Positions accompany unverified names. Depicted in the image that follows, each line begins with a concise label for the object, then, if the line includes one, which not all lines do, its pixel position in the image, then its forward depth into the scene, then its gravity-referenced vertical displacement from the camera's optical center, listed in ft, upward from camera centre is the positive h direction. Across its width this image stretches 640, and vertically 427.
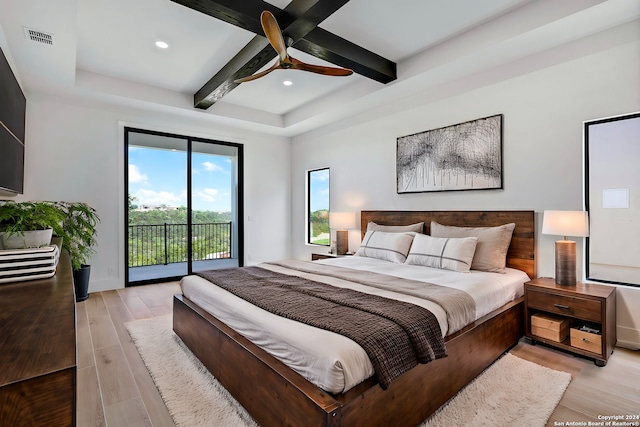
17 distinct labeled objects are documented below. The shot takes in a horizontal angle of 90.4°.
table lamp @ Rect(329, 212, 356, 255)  16.30 -0.54
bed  4.71 -3.02
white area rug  6.08 -3.90
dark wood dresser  1.86 -0.96
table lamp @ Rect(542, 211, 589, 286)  8.76 -0.48
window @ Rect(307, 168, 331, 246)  19.36 +0.49
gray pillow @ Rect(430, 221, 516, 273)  10.38 -1.09
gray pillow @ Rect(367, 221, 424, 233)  13.25 -0.56
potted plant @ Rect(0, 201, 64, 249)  4.91 -0.21
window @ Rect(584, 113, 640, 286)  8.89 +0.49
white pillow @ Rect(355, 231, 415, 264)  12.35 -1.27
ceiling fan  7.36 +4.26
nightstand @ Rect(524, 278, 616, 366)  8.11 -2.82
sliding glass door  17.66 +0.61
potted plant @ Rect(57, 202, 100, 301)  13.24 -0.90
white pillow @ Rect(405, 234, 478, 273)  10.36 -1.29
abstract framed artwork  11.50 +2.27
